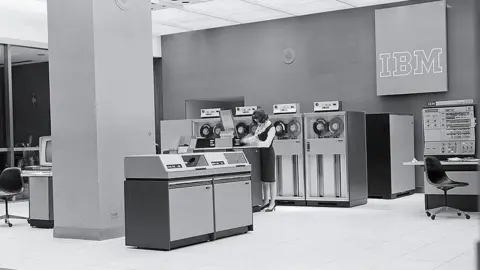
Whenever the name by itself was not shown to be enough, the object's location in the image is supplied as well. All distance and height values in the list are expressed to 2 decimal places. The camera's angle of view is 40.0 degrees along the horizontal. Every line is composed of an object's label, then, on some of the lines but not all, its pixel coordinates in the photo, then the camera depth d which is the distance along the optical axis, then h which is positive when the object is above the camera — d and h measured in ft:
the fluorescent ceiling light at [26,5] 45.27 +8.84
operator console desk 34.19 -3.62
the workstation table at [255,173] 38.47 -2.81
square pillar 29.04 +0.99
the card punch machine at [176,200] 25.43 -2.90
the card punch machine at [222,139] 41.24 -0.79
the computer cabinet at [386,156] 43.86 -2.22
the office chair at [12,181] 36.73 -2.77
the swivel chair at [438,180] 32.27 -2.93
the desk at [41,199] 33.71 -3.54
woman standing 37.99 -1.43
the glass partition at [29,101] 52.31 +2.42
